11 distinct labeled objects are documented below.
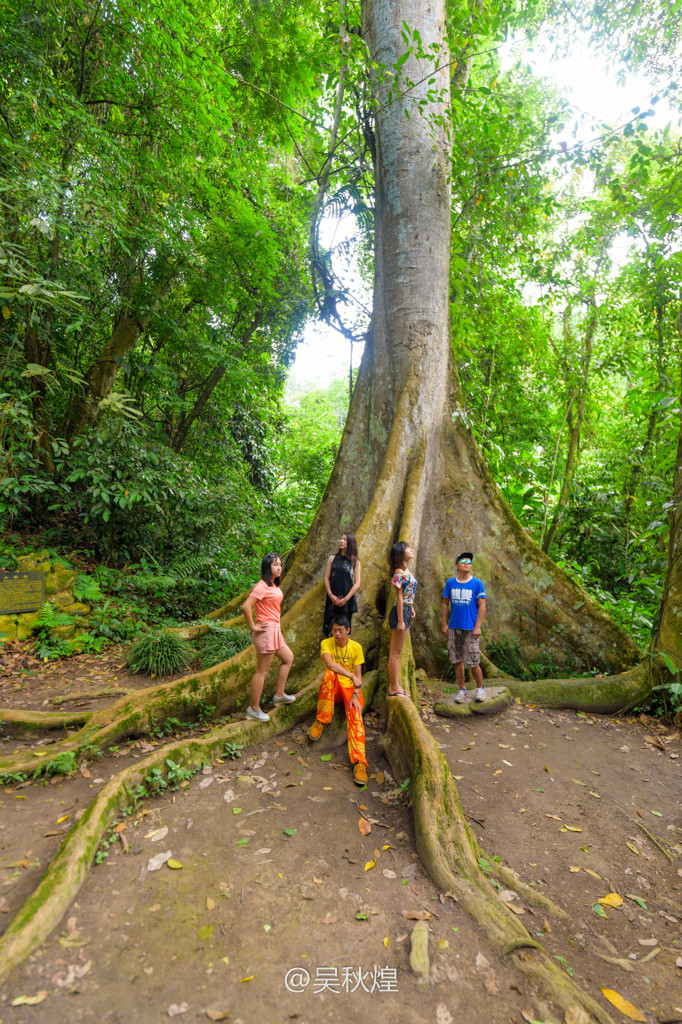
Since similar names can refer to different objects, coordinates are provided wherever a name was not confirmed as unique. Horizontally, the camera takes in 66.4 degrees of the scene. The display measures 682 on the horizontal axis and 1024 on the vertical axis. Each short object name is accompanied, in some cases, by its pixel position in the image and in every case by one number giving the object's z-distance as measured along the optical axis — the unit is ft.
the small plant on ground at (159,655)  19.57
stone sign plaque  20.88
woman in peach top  13.93
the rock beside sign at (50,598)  21.08
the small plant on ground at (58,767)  12.12
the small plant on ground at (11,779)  11.80
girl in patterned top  14.55
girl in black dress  14.33
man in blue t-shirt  17.06
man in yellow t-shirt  12.83
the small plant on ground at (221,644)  19.27
